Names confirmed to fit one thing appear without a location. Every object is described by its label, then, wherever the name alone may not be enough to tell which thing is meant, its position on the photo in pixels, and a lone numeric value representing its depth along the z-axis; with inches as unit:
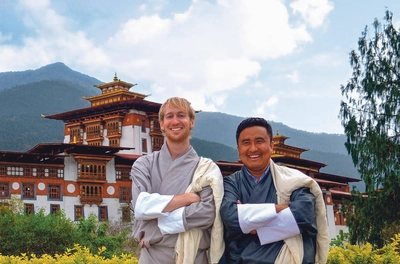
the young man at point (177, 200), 134.9
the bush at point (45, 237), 677.9
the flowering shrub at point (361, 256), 228.7
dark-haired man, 132.1
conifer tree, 743.1
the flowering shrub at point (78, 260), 230.8
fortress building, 964.0
